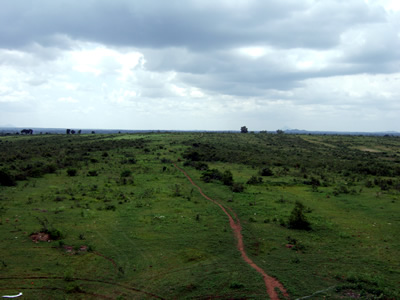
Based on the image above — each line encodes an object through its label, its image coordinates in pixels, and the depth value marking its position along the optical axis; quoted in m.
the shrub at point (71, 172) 39.03
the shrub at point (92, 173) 39.46
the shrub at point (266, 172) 43.06
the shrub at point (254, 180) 36.85
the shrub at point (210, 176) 38.22
